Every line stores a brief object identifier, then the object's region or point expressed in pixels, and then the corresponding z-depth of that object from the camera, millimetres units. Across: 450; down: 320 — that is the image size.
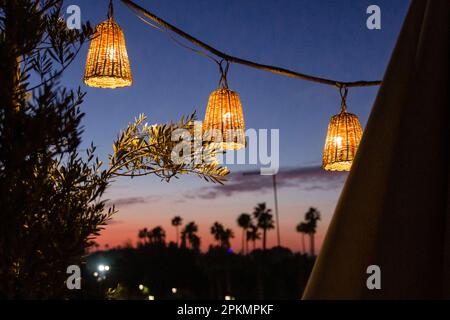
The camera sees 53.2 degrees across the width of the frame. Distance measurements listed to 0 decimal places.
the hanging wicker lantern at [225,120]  3139
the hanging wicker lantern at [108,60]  2740
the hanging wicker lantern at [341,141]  3738
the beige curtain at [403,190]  830
